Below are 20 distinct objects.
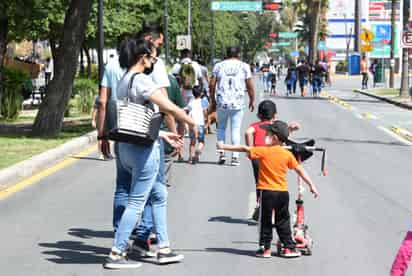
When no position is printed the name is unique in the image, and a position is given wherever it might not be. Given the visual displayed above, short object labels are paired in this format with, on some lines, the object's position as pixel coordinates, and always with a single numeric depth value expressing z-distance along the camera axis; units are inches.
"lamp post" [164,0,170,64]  1782.0
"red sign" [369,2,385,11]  3885.3
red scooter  329.4
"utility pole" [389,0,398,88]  1727.0
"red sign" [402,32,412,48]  1346.0
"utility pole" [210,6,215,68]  3021.7
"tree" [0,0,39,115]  970.1
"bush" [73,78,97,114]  1119.6
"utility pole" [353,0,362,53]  2428.2
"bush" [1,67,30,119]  994.1
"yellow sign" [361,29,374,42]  2027.6
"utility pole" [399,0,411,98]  1505.9
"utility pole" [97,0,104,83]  937.5
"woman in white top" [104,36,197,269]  295.4
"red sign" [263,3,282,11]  3582.7
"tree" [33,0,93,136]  783.1
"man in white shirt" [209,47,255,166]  585.9
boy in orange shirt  319.9
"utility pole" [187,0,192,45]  2367.1
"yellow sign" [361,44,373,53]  2101.4
